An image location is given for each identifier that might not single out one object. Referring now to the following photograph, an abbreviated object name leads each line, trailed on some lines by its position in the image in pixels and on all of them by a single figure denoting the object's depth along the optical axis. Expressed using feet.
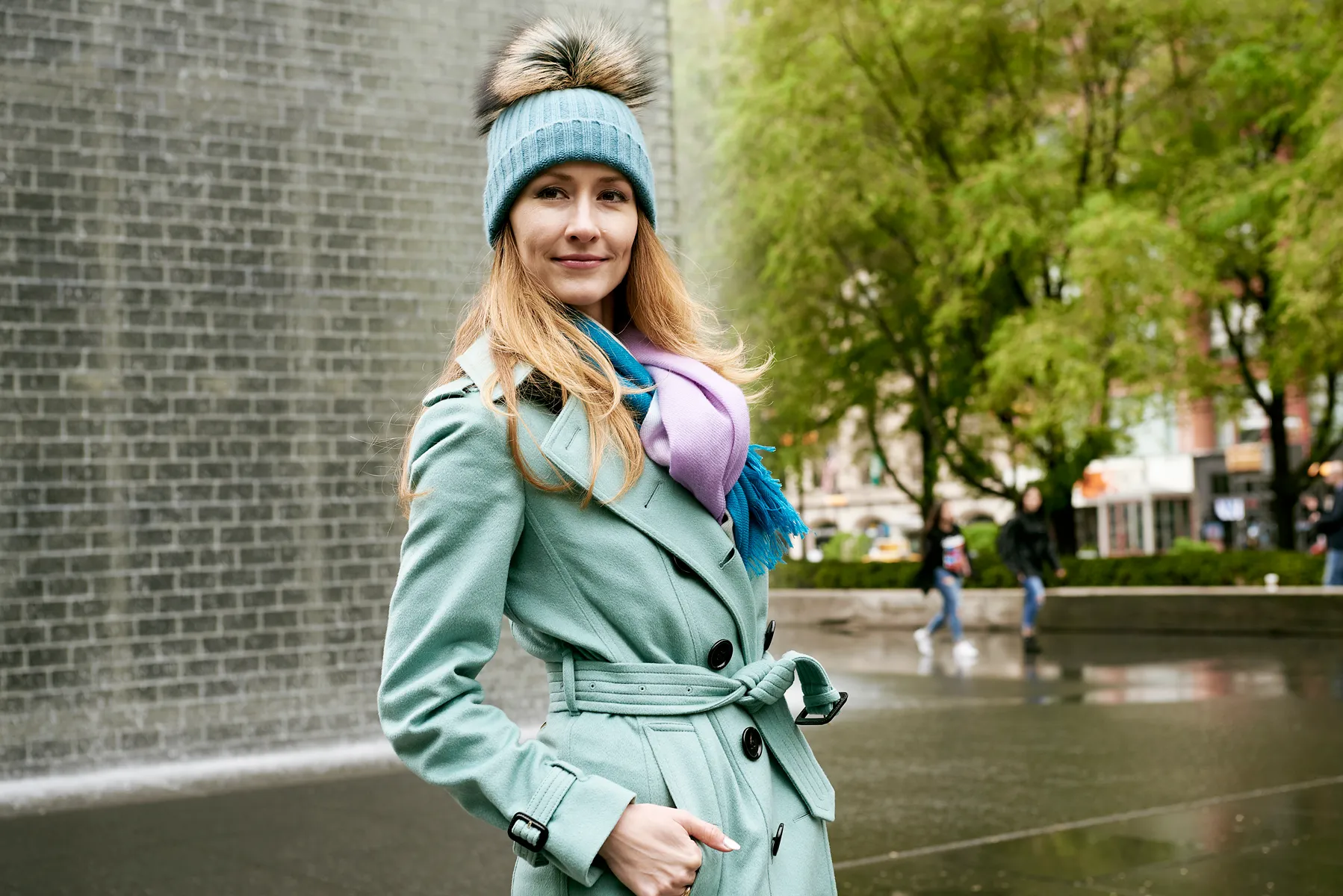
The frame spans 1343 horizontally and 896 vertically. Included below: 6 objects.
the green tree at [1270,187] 60.13
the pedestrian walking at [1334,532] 57.82
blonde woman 6.12
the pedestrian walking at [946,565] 56.18
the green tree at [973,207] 67.00
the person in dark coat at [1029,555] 55.93
